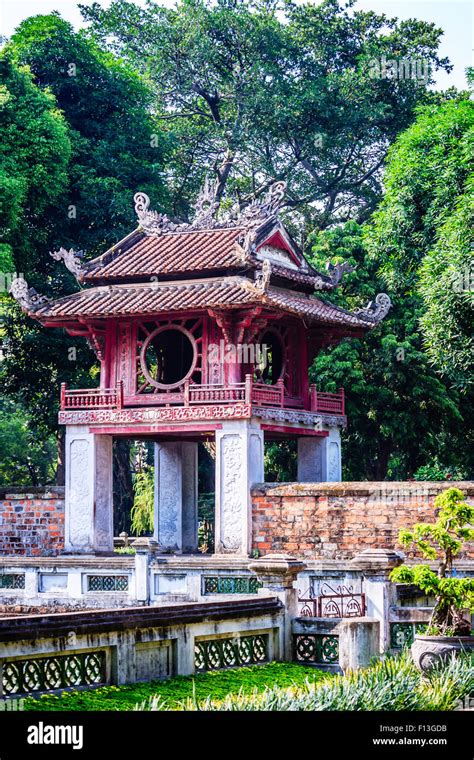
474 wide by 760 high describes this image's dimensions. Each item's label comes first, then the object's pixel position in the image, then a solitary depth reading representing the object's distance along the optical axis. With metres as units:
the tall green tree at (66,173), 43.16
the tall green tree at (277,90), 57.94
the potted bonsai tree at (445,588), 15.12
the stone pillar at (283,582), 17.59
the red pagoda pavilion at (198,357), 33.19
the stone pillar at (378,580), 19.44
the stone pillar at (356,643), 16.81
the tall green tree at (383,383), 41.31
